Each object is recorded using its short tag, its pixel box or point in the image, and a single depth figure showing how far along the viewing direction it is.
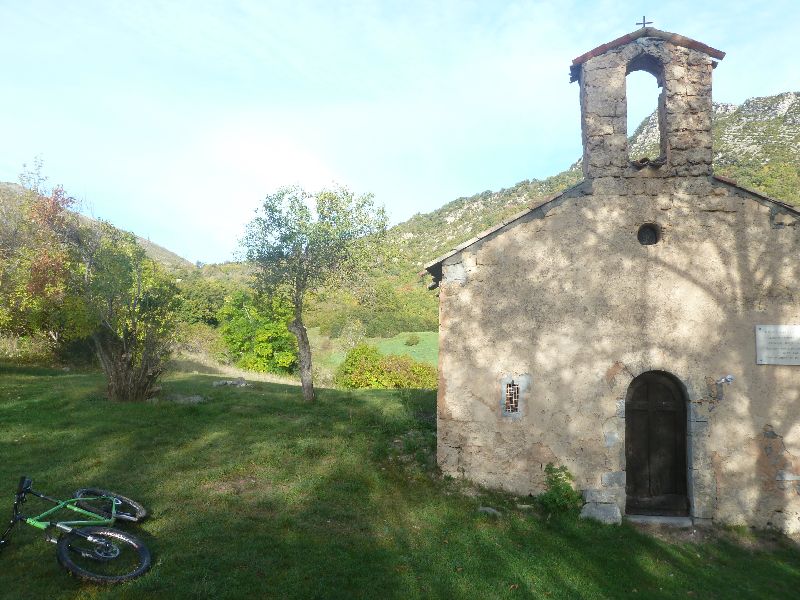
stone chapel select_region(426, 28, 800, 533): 8.60
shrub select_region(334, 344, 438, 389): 26.77
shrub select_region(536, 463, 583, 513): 8.57
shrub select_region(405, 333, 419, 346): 34.09
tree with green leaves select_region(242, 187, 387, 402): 15.90
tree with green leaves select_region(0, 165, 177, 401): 17.58
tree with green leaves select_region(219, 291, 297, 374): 33.88
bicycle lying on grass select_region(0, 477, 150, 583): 5.76
